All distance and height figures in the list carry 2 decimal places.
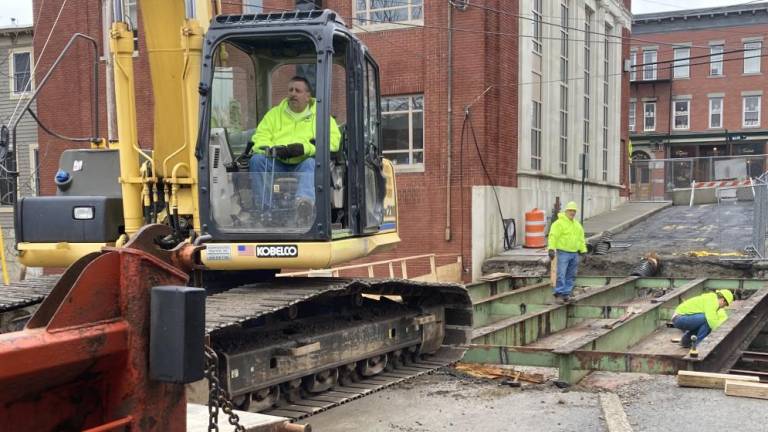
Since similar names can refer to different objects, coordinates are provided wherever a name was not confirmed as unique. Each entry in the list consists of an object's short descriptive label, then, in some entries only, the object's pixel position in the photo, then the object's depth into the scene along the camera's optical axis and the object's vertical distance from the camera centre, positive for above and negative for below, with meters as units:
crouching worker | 10.09 -1.94
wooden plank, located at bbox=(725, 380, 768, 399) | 7.18 -2.10
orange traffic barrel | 20.02 -1.38
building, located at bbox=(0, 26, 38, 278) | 26.20 +3.15
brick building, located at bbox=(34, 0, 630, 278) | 18.42 +1.80
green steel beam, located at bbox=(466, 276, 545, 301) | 14.07 -2.19
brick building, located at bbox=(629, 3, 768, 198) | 46.75 +5.99
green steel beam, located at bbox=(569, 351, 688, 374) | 8.00 -2.03
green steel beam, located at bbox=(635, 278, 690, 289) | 14.84 -2.16
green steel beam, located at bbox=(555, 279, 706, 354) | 8.59 -2.06
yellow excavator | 5.50 -0.09
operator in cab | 5.60 +0.30
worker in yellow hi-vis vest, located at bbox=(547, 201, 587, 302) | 13.59 -1.29
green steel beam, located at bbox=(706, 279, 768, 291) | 14.17 -2.10
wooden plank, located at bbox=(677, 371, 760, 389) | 7.58 -2.10
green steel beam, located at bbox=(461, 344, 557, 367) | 8.12 -2.03
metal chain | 2.88 -0.86
